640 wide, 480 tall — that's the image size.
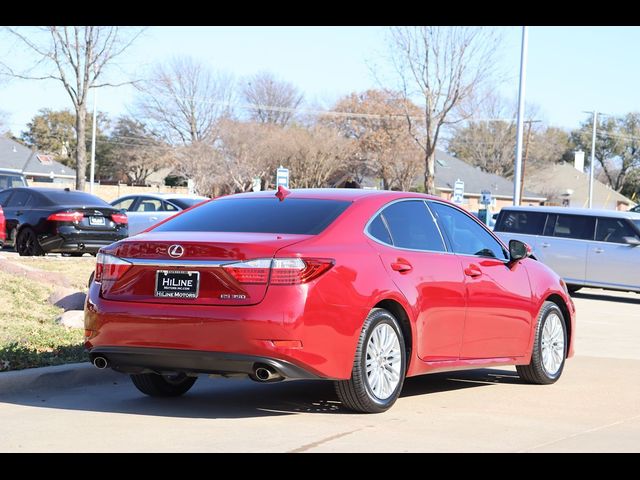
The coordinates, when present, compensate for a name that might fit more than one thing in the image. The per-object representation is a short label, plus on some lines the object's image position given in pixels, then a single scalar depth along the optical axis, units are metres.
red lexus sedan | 7.04
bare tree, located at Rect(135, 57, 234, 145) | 70.44
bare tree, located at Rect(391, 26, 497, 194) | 44.34
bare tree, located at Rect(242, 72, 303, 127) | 81.06
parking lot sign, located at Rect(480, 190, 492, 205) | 41.68
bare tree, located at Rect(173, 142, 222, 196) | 69.50
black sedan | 20.92
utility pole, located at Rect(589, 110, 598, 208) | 67.88
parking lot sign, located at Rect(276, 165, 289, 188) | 35.00
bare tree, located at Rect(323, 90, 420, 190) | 71.50
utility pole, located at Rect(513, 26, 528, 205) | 32.75
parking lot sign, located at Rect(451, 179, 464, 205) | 41.28
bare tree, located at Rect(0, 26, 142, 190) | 37.25
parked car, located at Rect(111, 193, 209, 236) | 28.55
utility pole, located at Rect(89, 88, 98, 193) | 58.44
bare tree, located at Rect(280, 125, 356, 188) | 69.62
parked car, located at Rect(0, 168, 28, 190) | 29.08
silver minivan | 21.53
